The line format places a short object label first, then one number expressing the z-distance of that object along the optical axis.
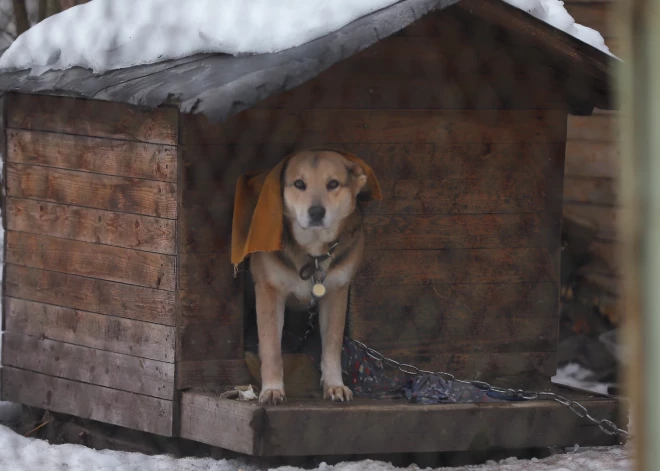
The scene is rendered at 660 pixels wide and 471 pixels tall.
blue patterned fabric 7.07
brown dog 6.77
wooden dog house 6.73
